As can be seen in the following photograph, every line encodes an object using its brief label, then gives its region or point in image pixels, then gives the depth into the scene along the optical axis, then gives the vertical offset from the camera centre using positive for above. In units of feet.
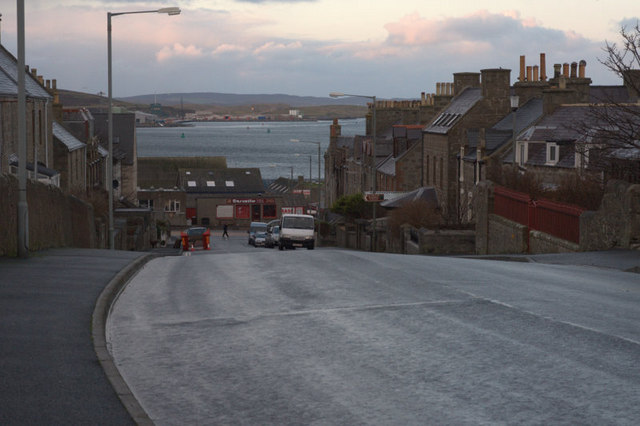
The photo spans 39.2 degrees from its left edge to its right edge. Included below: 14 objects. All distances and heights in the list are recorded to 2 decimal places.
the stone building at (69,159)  180.55 +2.22
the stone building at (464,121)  198.76 +11.20
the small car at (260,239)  224.70 -17.45
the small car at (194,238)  208.82 -17.55
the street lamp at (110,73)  115.34 +14.11
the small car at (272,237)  203.98 -15.69
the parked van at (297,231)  166.30 -11.35
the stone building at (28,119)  131.85 +8.45
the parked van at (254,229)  233.35 -16.08
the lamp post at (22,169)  60.70 -0.01
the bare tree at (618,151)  89.51 +2.19
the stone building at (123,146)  271.90 +7.34
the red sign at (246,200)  389.39 -13.46
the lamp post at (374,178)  165.37 -1.57
